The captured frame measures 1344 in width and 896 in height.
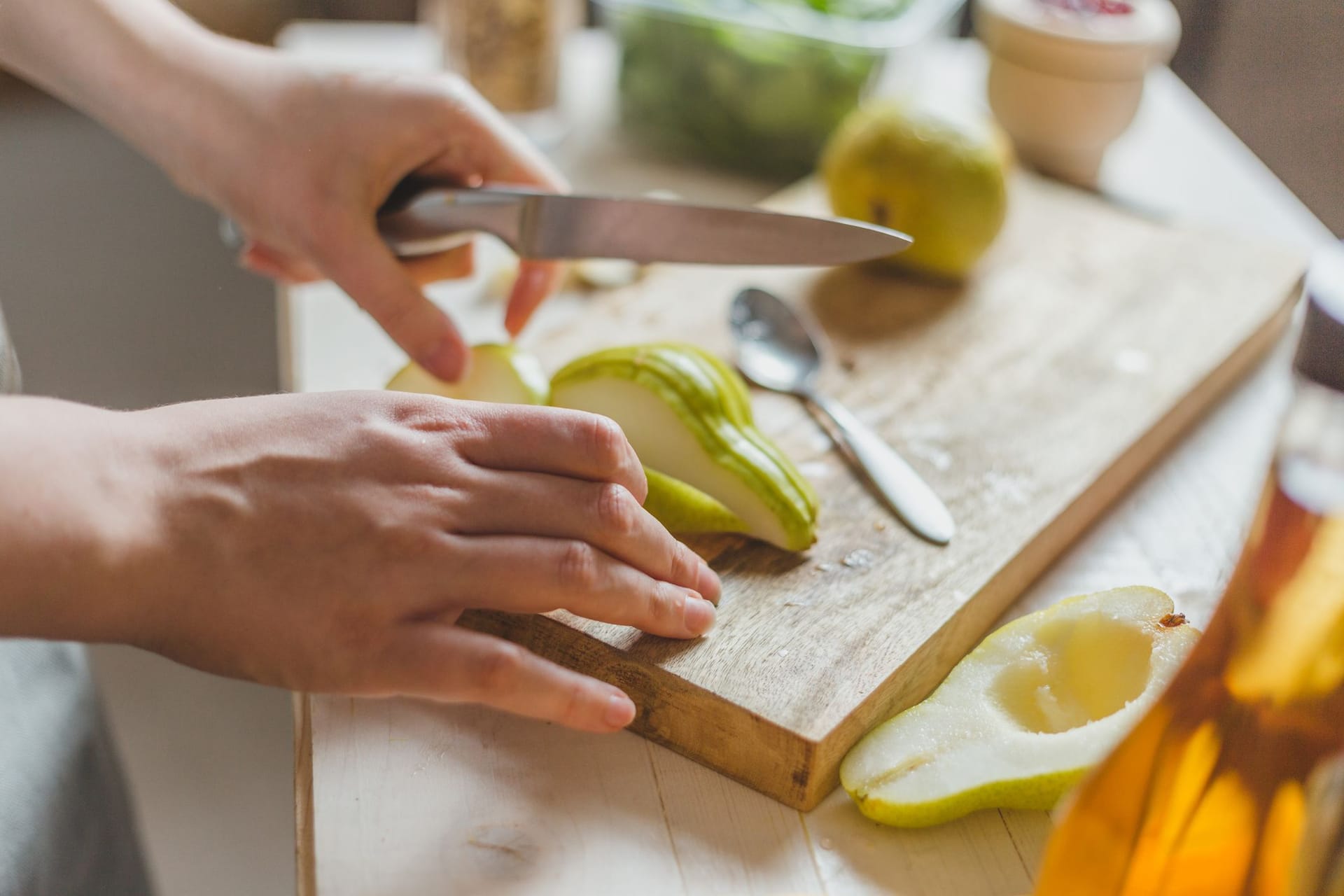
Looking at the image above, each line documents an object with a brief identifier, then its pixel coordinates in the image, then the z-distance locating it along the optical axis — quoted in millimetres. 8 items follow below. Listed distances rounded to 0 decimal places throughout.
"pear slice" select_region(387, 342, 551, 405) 734
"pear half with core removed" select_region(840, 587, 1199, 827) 509
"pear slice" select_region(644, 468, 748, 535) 645
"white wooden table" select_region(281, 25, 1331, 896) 493
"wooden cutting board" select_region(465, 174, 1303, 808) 556
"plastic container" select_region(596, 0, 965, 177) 1106
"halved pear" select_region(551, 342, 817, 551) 643
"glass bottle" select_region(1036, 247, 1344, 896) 351
